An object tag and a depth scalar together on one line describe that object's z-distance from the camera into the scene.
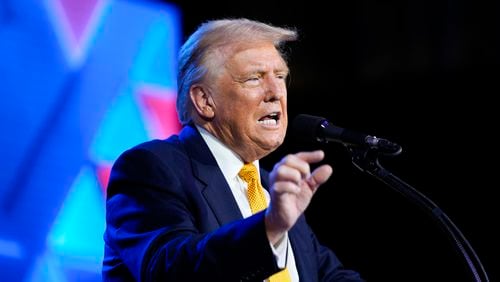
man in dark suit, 5.92
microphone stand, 6.06
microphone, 6.05
